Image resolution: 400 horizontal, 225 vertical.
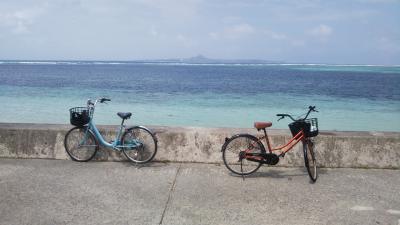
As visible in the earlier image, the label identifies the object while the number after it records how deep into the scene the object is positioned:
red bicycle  5.38
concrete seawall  5.95
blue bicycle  5.94
